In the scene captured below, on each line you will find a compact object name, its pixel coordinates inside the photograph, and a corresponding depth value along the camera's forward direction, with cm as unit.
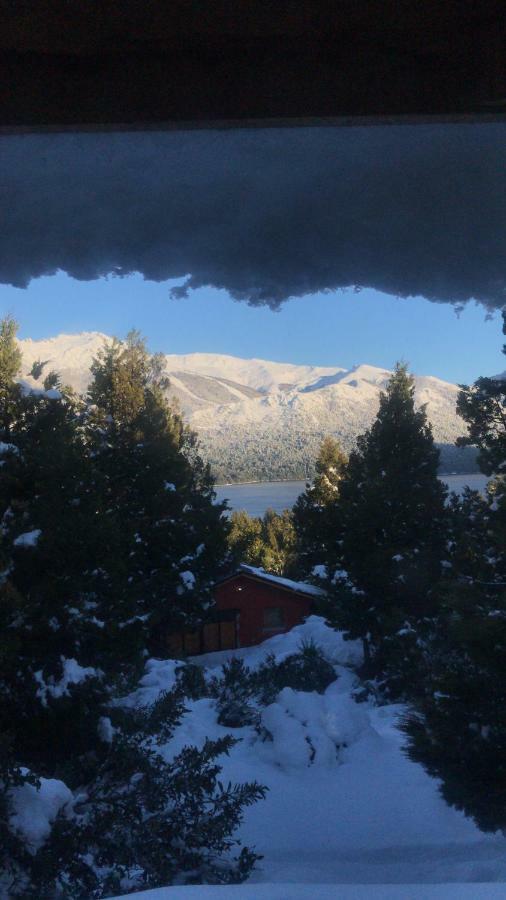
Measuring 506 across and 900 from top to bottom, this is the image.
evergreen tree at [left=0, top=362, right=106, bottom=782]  316
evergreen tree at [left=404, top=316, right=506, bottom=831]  266
